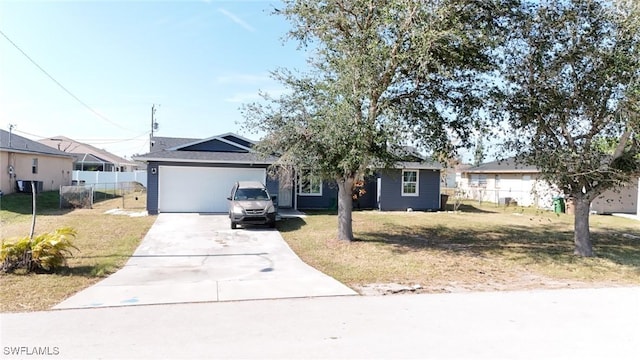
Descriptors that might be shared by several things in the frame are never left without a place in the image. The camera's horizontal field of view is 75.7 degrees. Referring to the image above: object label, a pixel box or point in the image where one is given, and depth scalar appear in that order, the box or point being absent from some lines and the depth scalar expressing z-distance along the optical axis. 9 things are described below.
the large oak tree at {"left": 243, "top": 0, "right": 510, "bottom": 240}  9.92
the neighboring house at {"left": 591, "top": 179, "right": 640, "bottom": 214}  23.91
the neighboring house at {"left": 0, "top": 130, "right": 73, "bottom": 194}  22.89
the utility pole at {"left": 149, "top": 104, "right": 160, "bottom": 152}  42.97
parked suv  14.85
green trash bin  23.36
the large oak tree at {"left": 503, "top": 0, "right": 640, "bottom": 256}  9.92
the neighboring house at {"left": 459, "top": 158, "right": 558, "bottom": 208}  28.48
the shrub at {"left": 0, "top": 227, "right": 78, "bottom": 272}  7.91
